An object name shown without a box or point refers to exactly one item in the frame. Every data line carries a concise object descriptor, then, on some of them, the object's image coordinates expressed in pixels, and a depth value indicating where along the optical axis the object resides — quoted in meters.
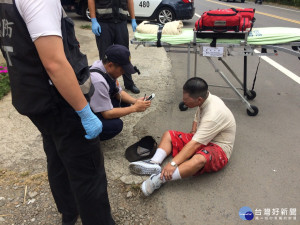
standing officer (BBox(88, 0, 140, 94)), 3.87
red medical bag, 3.02
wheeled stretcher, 3.15
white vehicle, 9.41
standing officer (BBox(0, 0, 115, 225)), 1.18
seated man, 2.34
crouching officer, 2.42
